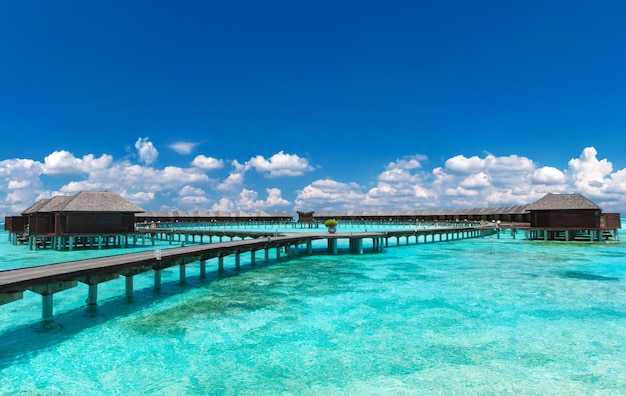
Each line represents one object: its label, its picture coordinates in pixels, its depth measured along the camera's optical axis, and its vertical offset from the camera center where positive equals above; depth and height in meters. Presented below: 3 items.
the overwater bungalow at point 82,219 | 34.91 -0.60
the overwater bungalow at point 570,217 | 41.56 -0.88
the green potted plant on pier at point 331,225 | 31.75 -1.17
